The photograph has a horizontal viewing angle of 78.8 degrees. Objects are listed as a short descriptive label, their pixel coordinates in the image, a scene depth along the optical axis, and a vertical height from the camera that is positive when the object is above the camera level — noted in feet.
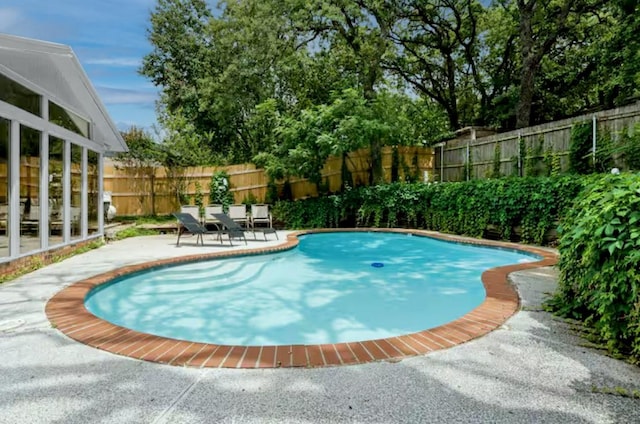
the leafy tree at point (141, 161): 46.96 +5.57
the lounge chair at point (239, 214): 42.65 -0.72
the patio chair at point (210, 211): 41.81 -0.42
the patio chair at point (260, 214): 42.83 -0.71
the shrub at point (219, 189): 47.73 +2.19
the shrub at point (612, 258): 8.27 -1.12
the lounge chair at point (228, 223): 30.86 -1.25
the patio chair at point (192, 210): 42.03 -0.32
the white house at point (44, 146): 17.90 +3.36
